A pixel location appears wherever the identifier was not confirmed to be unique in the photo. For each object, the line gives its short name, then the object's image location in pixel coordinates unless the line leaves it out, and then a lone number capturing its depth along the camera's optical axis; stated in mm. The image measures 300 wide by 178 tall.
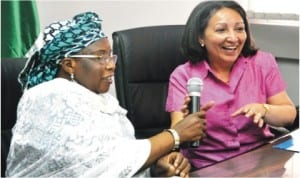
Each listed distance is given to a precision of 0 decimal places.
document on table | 1620
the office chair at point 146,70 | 2037
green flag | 2385
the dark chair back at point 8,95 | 1733
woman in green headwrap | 1361
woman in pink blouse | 1825
